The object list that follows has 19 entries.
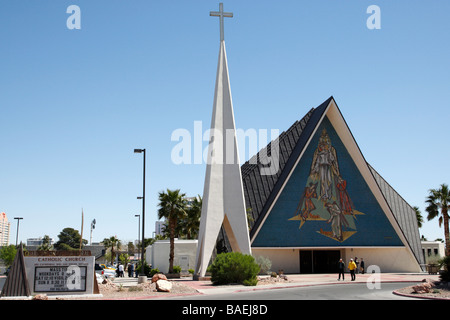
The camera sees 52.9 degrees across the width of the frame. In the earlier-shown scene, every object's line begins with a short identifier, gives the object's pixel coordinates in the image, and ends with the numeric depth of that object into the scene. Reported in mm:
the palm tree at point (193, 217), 50625
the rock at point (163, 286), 21688
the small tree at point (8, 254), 61738
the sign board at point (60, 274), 18797
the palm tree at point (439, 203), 49219
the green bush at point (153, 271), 39009
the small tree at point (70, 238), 143375
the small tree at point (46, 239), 110606
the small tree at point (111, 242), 89875
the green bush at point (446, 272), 21250
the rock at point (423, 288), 19281
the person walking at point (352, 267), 28722
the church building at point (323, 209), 41062
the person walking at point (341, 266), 29322
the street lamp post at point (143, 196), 29794
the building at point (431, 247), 62406
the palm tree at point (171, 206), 43688
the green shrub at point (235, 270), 26312
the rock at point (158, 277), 23406
